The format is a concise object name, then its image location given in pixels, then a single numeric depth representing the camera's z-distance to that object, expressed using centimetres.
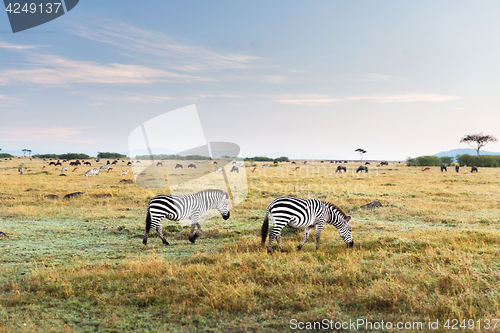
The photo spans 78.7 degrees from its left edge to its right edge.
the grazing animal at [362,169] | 5318
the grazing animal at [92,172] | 4169
